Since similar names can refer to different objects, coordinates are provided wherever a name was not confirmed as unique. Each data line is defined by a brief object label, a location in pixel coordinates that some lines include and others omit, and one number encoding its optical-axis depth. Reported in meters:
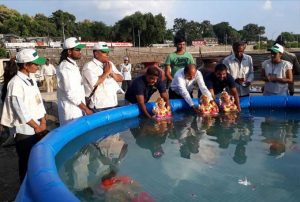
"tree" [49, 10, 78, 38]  47.89
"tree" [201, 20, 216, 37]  71.70
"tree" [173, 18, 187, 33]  69.22
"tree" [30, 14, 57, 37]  42.86
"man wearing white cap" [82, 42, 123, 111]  3.34
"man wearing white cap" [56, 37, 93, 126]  2.86
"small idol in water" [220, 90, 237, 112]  4.31
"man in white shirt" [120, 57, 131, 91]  8.88
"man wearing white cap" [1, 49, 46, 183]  2.39
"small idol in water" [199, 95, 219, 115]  4.32
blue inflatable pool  1.85
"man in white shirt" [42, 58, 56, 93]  8.89
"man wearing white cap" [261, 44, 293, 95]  4.09
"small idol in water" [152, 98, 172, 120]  4.23
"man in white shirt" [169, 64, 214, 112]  4.17
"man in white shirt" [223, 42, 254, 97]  4.36
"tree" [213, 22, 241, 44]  72.19
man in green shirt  4.48
